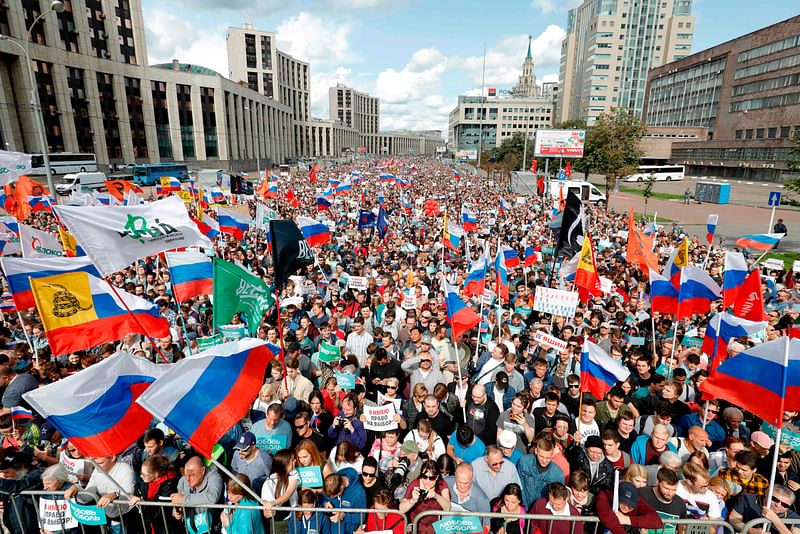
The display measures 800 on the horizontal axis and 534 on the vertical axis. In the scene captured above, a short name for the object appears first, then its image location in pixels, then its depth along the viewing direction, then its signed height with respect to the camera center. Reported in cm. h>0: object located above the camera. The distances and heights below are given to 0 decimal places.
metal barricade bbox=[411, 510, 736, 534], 365 -299
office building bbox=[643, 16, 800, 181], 5847 +990
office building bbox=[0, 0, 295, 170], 4488 +857
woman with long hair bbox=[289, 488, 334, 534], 408 -331
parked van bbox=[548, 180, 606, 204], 3988 -229
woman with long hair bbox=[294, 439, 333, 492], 446 -294
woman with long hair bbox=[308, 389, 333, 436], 549 -318
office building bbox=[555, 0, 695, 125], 10794 +3005
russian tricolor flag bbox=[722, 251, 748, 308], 851 -211
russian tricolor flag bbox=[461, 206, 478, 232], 1548 -194
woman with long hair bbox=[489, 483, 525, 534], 401 -322
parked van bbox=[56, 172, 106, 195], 3656 -162
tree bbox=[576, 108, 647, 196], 3881 +212
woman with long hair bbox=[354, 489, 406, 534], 396 -319
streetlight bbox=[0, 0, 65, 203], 1554 +162
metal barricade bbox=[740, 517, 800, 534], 351 -289
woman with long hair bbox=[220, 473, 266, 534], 408 -327
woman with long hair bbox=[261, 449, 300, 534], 417 -309
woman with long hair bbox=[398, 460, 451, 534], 398 -308
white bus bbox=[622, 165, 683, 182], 6681 -93
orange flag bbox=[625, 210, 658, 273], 1038 -201
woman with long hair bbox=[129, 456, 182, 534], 432 -322
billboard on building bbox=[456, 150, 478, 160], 11106 +271
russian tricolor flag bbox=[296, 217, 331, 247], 1202 -186
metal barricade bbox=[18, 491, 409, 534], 398 -342
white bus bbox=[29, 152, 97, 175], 4278 +1
